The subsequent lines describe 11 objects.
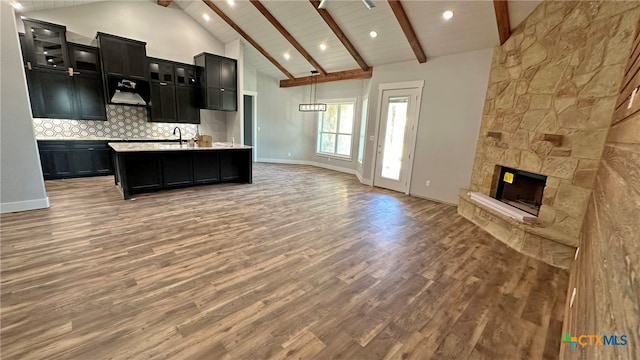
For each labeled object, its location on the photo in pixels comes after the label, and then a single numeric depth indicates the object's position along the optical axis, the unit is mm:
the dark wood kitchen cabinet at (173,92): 6609
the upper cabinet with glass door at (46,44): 5082
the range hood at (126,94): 6082
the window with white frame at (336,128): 8375
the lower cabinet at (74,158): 5527
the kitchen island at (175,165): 4719
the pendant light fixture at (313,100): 7165
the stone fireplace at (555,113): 2990
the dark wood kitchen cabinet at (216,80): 7086
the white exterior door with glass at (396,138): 5734
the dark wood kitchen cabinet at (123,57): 5789
